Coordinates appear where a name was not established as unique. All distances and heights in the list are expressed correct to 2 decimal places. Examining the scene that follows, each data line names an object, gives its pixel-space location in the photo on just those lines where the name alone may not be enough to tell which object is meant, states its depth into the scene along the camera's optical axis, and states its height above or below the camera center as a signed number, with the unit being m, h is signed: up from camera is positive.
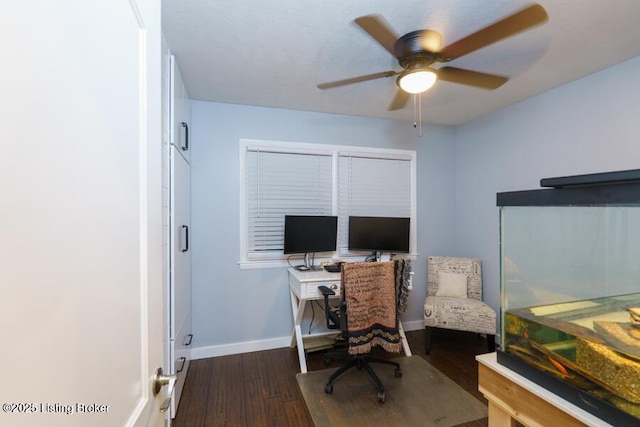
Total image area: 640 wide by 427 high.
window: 2.85 +0.27
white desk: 2.47 -0.89
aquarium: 0.75 -0.26
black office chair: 2.09 -1.24
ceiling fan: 1.31 +0.87
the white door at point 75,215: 0.35 +0.00
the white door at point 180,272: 1.87 -0.46
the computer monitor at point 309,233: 2.74 -0.22
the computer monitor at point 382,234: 2.99 -0.24
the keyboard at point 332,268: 2.73 -0.56
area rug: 1.88 -1.40
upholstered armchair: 2.70 -0.93
